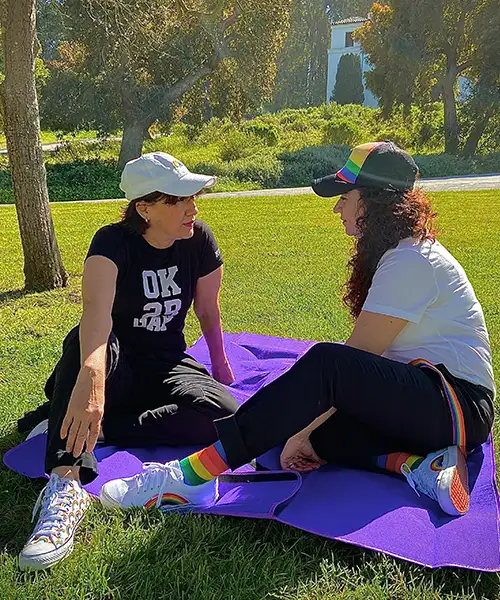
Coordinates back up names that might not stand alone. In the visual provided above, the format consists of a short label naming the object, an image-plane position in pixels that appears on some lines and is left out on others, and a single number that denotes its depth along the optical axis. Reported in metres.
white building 51.38
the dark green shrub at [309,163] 17.47
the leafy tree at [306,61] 58.56
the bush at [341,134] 24.53
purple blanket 2.02
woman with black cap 2.11
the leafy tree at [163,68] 17.84
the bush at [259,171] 16.94
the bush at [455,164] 20.11
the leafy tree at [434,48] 21.52
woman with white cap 2.21
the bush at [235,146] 20.56
